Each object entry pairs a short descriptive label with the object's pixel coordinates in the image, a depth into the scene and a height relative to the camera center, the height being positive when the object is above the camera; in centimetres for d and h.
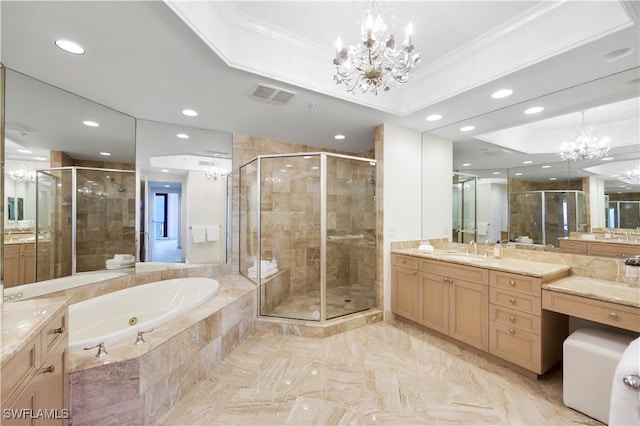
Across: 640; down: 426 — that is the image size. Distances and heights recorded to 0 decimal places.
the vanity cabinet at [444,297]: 244 -86
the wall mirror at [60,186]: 197 +28
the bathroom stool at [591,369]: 166 -101
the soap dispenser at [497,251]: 286 -38
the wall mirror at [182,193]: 309 +31
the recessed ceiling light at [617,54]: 173 +111
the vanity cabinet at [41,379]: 91 -67
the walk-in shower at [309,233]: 325 -23
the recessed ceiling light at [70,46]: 164 +111
